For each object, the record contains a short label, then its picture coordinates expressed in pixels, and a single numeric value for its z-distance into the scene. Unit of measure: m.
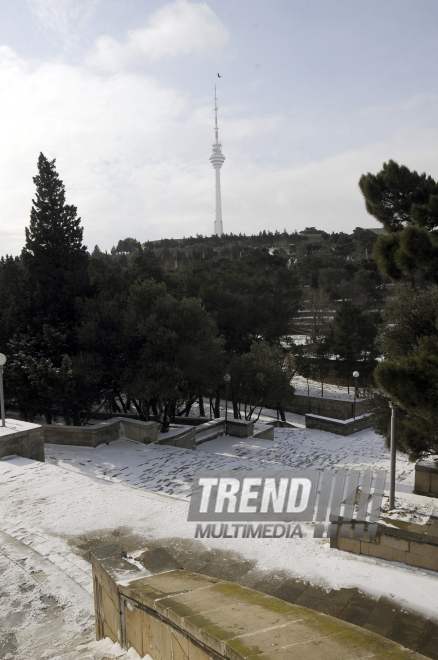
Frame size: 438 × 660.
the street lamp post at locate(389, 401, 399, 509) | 6.25
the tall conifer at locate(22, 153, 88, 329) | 16.52
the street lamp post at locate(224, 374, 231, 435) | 17.97
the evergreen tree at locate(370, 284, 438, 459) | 6.93
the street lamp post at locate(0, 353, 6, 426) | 10.73
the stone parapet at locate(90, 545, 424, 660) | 2.43
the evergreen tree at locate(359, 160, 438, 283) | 7.93
